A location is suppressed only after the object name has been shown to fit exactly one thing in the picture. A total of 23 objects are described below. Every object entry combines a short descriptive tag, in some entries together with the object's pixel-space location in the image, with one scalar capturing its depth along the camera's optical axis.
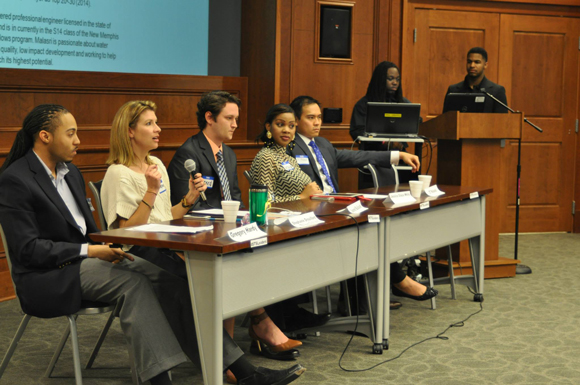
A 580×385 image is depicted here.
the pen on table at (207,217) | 2.94
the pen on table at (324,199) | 3.68
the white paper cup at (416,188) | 3.79
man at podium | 5.92
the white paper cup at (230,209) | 2.77
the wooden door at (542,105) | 7.12
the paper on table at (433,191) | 3.98
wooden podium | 4.92
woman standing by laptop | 5.63
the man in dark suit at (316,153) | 4.31
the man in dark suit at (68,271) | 2.55
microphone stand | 5.37
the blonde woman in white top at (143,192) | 2.99
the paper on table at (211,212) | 3.05
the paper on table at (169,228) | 2.57
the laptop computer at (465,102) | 5.13
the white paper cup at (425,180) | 4.01
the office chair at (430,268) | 4.44
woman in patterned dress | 3.98
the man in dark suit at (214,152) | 3.60
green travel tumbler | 2.74
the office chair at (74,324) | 2.60
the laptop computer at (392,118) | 4.96
